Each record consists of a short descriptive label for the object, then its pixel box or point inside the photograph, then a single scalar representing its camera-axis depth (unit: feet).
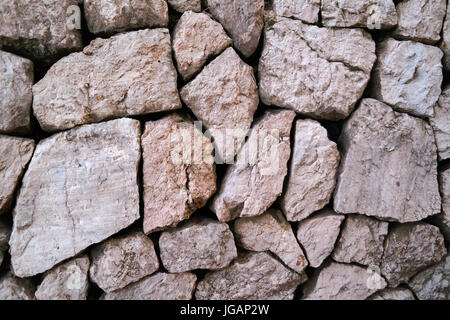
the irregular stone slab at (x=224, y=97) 5.76
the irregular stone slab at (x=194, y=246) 5.87
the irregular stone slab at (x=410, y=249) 6.40
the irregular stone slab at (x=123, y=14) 5.55
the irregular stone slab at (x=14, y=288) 5.75
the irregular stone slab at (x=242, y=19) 5.73
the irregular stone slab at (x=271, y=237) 6.13
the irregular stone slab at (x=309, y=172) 5.94
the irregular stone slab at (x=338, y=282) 6.43
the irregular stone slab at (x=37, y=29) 5.44
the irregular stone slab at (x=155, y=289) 5.95
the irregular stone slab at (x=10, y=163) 5.55
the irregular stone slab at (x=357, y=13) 5.88
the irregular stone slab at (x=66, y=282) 5.80
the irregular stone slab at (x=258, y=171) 5.84
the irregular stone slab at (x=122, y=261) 5.78
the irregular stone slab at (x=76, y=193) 5.60
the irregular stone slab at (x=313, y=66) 5.89
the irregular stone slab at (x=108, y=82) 5.62
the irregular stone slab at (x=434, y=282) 6.63
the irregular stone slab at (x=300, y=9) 5.93
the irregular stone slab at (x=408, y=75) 6.01
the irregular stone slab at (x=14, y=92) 5.51
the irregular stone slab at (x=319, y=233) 6.21
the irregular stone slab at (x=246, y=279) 6.17
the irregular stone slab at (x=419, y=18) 6.06
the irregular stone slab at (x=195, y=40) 5.73
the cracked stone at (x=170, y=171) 5.65
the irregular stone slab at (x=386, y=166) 6.00
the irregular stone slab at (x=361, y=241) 6.30
